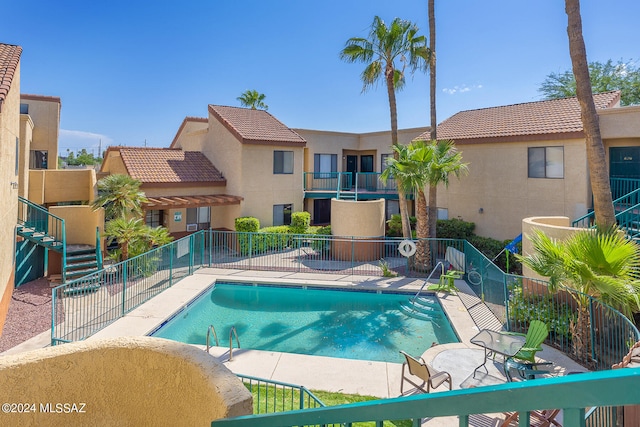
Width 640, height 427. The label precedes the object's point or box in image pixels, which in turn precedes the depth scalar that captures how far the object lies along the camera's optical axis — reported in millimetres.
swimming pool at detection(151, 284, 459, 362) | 10844
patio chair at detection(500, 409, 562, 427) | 4916
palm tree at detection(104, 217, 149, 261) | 15617
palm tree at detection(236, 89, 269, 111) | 40188
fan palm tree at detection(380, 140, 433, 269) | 15922
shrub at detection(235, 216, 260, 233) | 20953
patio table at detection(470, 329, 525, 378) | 7923
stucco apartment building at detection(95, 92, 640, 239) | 16625
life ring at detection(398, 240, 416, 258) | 16656
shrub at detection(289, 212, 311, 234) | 21844
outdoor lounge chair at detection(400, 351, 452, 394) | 7090
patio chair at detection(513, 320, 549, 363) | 7883
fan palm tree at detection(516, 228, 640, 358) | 7698
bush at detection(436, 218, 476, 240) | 19862
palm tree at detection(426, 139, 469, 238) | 15938
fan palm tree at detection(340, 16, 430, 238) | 18688
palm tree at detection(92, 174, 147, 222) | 16031
